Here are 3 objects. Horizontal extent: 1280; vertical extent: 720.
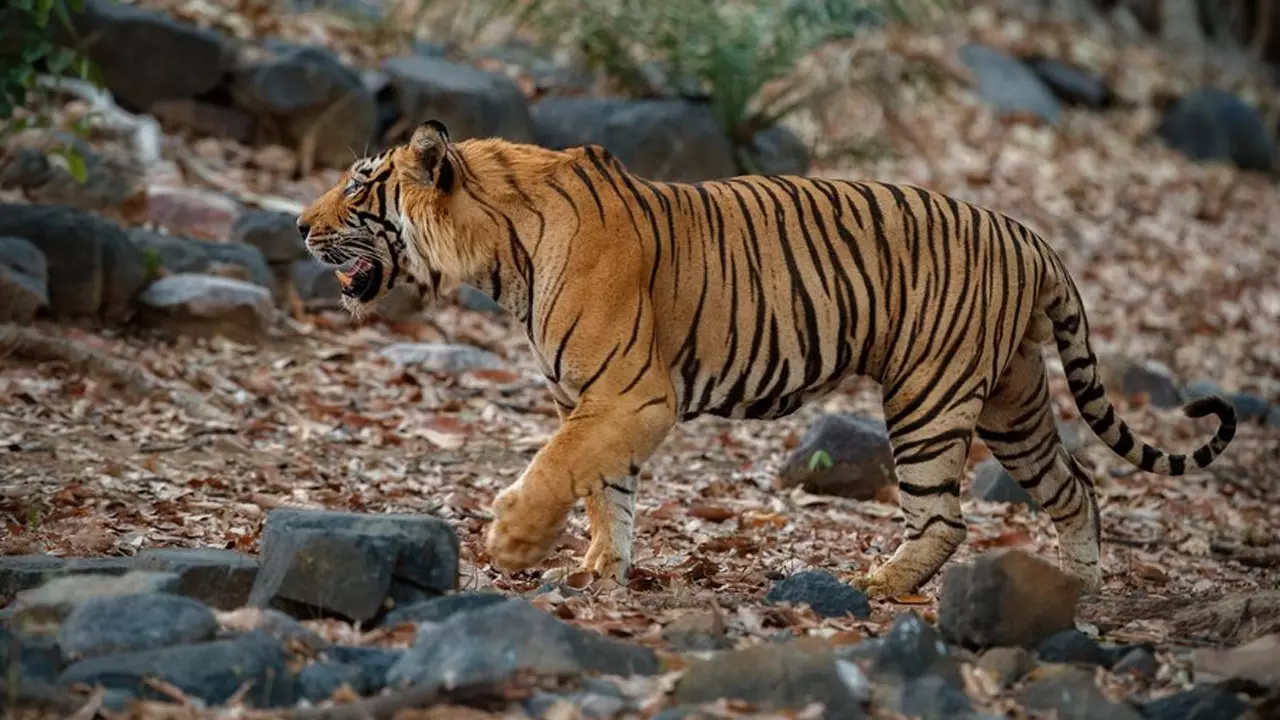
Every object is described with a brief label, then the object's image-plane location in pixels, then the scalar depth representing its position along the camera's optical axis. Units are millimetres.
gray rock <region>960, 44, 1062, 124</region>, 34437
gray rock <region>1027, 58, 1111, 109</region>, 36469
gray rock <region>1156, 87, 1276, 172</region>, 35687
